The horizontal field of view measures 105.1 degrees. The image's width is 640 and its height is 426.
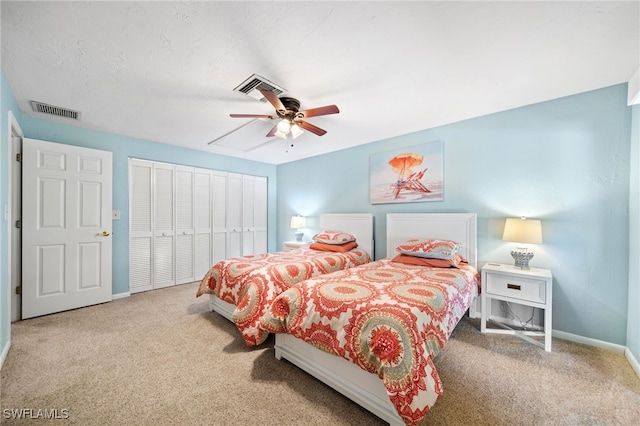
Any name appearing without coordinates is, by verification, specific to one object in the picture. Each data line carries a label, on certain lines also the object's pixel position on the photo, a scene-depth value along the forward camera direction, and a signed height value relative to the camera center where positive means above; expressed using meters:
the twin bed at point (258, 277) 2.22 -0.71
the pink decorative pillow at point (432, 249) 2.69 -0.42
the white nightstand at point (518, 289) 2.19 -0.73
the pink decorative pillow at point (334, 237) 3.84 -0.42
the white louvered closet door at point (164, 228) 3.94 -0.29
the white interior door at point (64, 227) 2.81 -0.22
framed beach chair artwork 3.27 +0.54
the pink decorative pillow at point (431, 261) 2.65 -0.55
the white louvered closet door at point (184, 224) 4.16 -0.24
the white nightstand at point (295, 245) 4.38 -0.61
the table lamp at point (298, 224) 4.83 -0.25
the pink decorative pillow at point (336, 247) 3.71 -0.55
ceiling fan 2.12 +0.91
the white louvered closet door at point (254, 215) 5.05 -0.09
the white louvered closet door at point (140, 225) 3.71 -0.23
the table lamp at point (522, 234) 2.33 -0.21
